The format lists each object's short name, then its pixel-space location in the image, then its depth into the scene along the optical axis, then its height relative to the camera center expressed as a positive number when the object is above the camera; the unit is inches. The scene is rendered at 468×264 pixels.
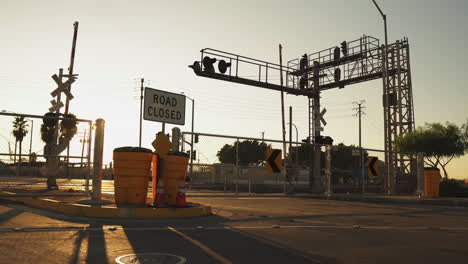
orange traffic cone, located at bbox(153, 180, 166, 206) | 367.9 -25.4
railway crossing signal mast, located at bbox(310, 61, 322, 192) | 1011.9 +56.9
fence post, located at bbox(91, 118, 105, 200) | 384.5 +17.4
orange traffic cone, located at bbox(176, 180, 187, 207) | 375.9 -28.0
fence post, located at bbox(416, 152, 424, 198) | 753.1 +4.0
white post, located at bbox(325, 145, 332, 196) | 703.1 +18.4
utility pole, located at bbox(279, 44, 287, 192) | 1526.7 +242.0
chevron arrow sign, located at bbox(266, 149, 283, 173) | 644.7 +15.3
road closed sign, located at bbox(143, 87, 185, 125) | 385.1 +62.8
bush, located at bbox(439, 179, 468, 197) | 983.0 -39.5
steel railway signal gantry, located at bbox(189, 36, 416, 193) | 1113.4 +273.9
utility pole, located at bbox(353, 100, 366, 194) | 728.8 +21.0
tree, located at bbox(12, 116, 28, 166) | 485.9 +51.1
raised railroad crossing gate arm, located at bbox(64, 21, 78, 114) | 768.1 +226.3
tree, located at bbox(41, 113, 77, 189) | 600.7 +41.2
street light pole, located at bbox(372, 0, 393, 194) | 1070.7 +265.2
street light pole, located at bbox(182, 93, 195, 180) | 538.9 +17.2
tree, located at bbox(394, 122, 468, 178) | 1370.6 +115.3
